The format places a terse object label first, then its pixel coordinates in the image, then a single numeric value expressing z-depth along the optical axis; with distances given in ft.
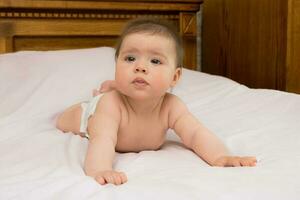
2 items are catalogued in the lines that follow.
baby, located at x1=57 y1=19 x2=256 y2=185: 3.97
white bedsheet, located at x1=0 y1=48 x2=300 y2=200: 3.38
